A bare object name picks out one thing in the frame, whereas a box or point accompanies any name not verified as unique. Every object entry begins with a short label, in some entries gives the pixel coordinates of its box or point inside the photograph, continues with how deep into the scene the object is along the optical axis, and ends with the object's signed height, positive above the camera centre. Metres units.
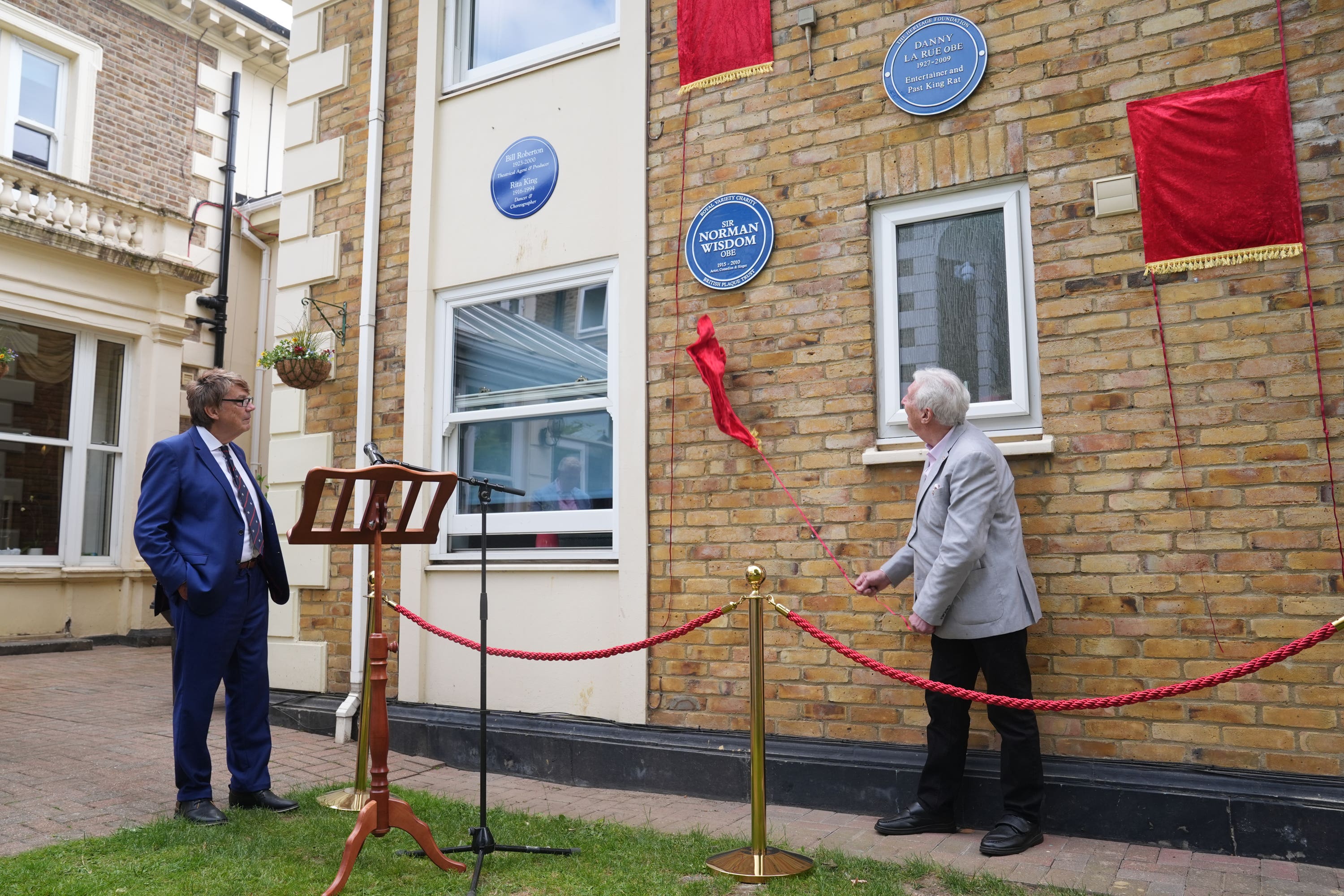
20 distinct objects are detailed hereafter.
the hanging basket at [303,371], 6.67 +1.18
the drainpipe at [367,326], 6.47 +1.50
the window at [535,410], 6.02 +0.86
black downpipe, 13.66 +4.11
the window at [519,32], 6.36 +3.46
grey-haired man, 4.11 -0.23
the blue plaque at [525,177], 6.27 +2.37
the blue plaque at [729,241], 5.37 +1.67
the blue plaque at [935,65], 4.87 +2.40
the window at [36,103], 12.20 +5.56
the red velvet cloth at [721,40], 5.46 +2.85
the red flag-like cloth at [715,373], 5.24 +0.92
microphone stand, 3.83 -1.13
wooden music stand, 3.60 -0.24
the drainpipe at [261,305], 14.37 +3.54
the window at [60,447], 11.49 +1.20
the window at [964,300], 4.73 +1.22
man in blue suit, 4.49 -0.14
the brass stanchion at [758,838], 3.69 -1.12
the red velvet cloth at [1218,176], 4.17 +1.60
